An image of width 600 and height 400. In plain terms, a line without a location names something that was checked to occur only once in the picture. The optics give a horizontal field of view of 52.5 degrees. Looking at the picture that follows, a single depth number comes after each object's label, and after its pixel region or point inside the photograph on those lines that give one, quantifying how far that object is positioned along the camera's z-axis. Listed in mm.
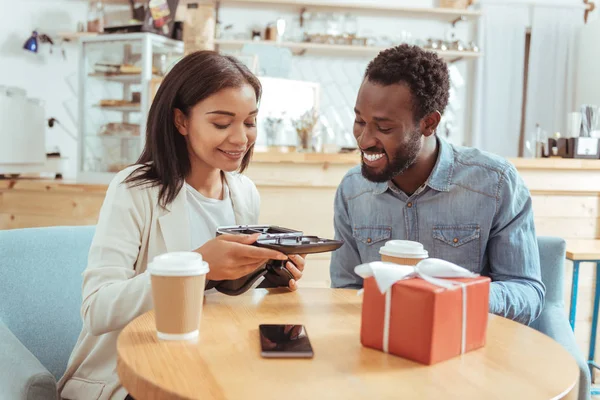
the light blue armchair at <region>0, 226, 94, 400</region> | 1605
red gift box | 927
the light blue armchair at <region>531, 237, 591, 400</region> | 1657
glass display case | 4535
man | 1659
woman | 1308
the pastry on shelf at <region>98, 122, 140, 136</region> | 4594
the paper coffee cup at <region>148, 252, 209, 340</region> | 967
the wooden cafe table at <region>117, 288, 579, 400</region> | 833
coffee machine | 4472
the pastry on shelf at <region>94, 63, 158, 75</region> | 4516
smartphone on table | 958
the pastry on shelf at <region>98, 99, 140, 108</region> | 4527
